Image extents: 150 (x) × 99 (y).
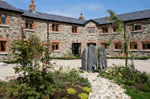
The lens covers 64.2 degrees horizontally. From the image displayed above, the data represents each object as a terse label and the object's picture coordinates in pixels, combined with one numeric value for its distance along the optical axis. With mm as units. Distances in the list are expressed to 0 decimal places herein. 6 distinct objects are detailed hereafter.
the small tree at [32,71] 3719
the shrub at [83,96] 4154
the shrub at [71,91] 4219
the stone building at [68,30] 13727
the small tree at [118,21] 7697
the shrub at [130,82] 5848
